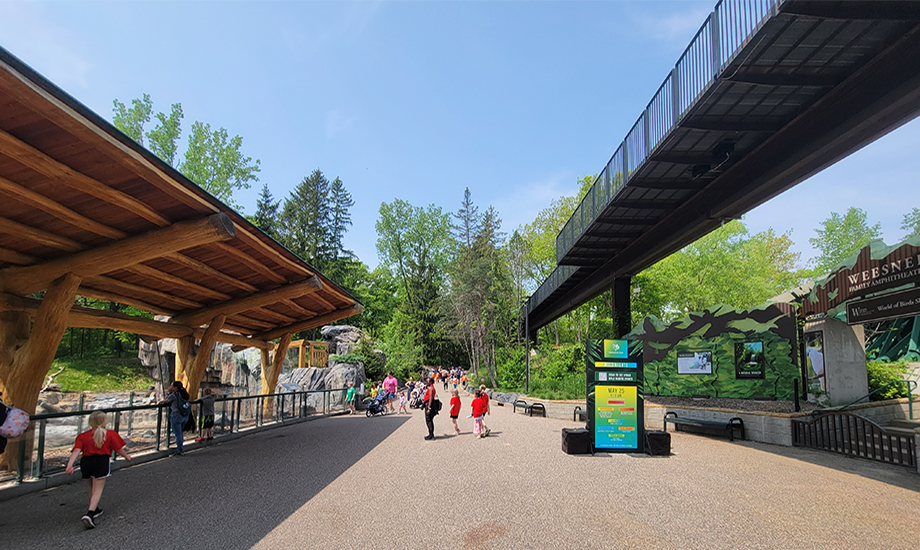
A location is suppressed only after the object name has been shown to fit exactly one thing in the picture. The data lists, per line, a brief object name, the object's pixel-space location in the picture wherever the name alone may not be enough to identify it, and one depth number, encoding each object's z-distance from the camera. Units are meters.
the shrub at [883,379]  15.72
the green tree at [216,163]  38.72
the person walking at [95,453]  6.28
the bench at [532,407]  21.27
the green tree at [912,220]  53.19
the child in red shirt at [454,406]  16.06
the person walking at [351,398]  25.52
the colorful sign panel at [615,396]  11.84
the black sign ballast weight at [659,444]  11.41
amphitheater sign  11.66
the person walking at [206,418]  13.09
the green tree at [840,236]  54.22
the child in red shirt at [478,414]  14.79
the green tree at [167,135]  37.44
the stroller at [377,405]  22.61
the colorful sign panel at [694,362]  18.91
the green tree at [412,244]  65.94
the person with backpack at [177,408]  11.33
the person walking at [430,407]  14.42
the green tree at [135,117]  36.34
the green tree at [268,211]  54.13
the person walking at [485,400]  14.90
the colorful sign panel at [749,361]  17.20
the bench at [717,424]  13.95
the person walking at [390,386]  26.69
